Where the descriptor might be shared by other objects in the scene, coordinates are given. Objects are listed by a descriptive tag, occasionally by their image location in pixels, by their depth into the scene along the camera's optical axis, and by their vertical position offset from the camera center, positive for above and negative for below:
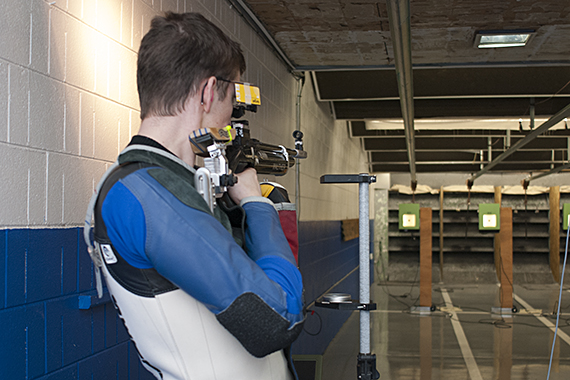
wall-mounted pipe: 3.07 +1.16
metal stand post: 1.60 -0.23
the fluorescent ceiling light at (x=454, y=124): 7.91 +1.29
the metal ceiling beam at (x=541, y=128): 4.83 +0.85
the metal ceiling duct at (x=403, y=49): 2.53 +0.93
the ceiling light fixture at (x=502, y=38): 3.52 +1.14
